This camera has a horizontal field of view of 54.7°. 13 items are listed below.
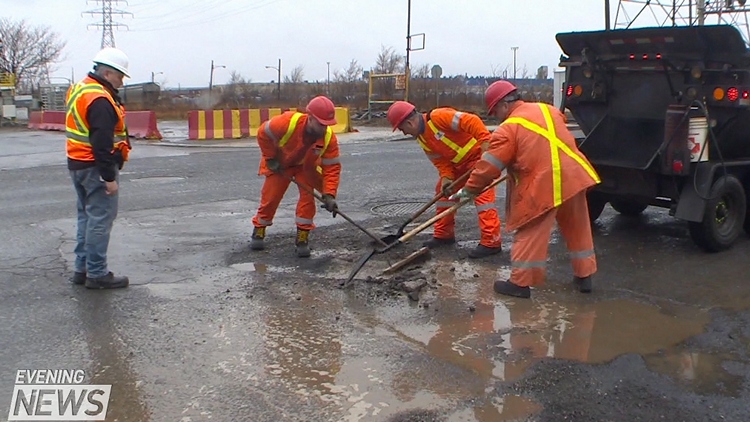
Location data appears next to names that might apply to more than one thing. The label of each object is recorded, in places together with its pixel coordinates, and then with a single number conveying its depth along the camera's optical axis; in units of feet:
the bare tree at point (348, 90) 117.19
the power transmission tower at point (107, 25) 169.24
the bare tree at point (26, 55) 166.71
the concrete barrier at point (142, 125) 64.64
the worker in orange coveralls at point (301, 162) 19.42
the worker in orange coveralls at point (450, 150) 19.98
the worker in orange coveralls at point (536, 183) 15.55
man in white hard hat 15.85
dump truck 18.84
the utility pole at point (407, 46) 76.77
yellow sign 78.61
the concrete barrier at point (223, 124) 62.18
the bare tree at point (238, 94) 127.95
